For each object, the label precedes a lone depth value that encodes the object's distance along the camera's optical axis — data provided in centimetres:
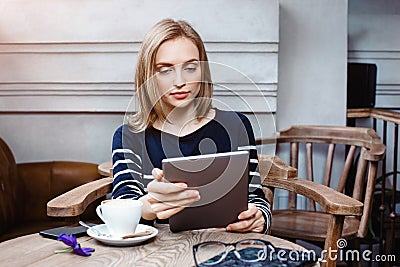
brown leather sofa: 310
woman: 223
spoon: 202
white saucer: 196
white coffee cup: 196
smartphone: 204
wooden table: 186
